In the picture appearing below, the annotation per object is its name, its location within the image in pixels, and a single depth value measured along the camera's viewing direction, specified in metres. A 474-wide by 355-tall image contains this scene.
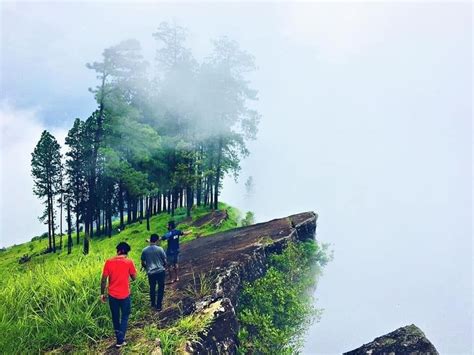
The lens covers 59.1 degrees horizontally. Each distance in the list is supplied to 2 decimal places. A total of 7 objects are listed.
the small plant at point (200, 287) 12.51
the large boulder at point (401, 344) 11.81
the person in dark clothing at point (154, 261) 11.08
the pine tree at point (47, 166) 43.67
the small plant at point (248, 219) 32.91
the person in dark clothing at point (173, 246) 13.95
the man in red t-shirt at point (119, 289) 9.44
